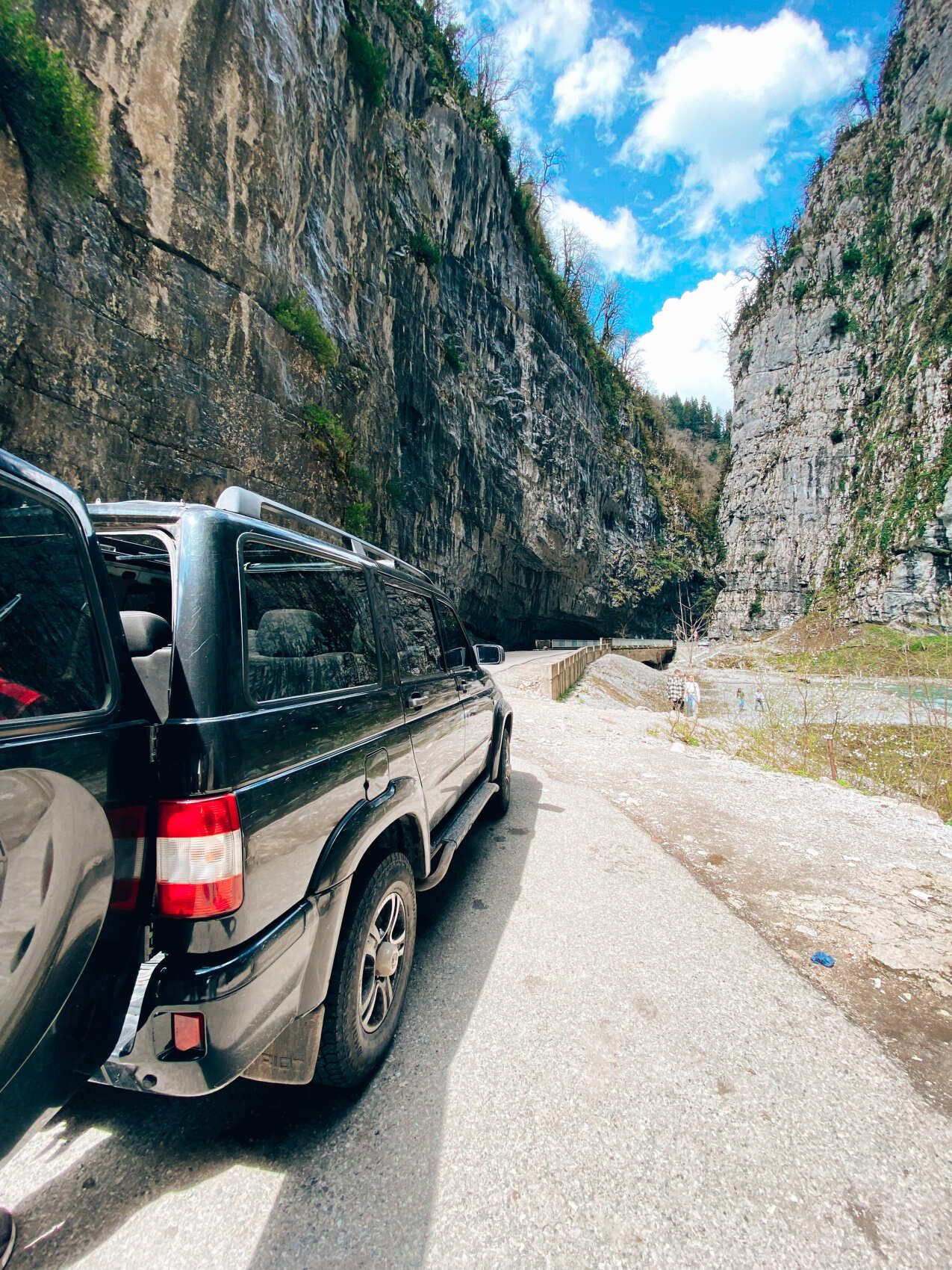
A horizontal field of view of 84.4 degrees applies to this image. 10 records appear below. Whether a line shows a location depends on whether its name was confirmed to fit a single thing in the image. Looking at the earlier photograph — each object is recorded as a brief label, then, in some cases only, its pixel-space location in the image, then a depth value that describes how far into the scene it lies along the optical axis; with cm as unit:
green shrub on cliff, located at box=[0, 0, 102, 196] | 769
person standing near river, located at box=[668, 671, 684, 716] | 1584
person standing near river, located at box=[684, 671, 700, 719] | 1543
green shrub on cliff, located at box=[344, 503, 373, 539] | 1503
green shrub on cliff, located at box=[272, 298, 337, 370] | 1265
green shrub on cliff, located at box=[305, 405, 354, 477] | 1352
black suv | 113
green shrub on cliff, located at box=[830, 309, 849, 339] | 4647
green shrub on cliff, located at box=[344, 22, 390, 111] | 1574
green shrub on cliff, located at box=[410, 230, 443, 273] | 2256
